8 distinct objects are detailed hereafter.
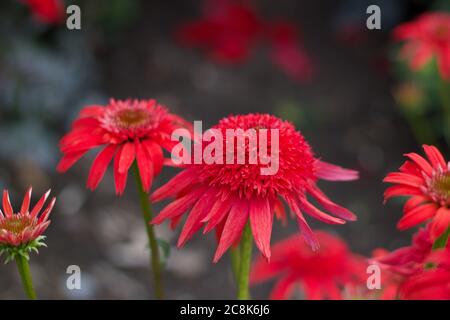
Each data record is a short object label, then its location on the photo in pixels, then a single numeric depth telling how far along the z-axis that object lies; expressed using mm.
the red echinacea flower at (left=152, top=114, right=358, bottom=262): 516
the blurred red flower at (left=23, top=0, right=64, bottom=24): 927
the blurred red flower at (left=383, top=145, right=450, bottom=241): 501
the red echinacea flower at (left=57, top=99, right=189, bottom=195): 548
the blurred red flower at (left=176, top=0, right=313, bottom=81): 1270
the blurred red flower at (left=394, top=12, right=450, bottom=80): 880
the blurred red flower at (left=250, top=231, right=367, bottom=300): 612
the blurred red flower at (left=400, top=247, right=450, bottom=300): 465
